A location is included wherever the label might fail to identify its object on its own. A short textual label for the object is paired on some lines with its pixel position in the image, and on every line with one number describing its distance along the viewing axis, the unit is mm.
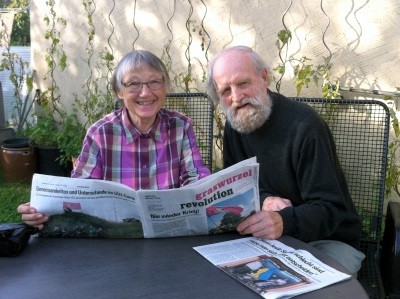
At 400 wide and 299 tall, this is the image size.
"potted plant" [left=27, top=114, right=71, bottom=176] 4926
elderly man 2037
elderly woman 2240
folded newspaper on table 1396
